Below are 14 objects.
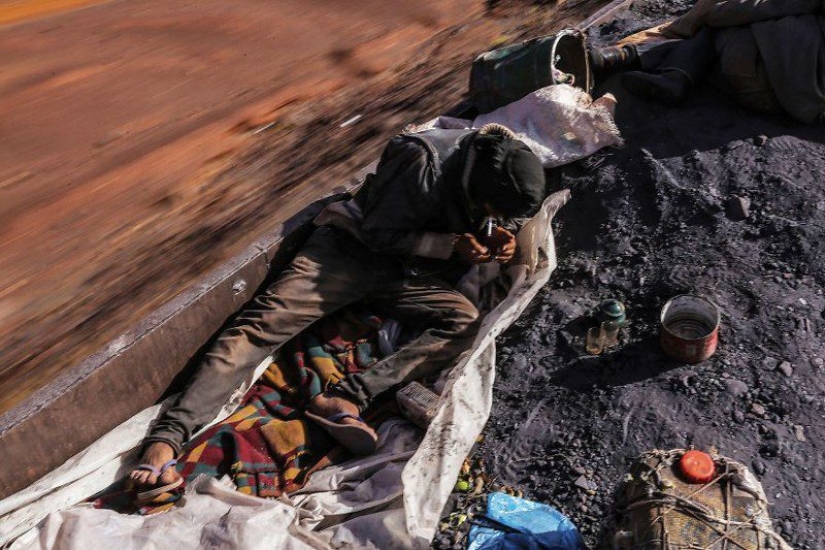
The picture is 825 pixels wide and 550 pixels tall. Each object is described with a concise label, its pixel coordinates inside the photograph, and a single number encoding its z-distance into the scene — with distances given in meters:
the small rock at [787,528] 2.91
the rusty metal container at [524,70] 5.07
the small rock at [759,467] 3.13
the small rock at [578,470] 3.27
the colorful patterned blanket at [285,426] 3.47
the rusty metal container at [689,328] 3.53
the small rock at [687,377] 3.52
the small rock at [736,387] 3.44
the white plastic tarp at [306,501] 3.02
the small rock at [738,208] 4.28
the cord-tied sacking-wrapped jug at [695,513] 2.49
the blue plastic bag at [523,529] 3.01
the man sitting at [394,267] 3.63
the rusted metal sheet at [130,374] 3.21
